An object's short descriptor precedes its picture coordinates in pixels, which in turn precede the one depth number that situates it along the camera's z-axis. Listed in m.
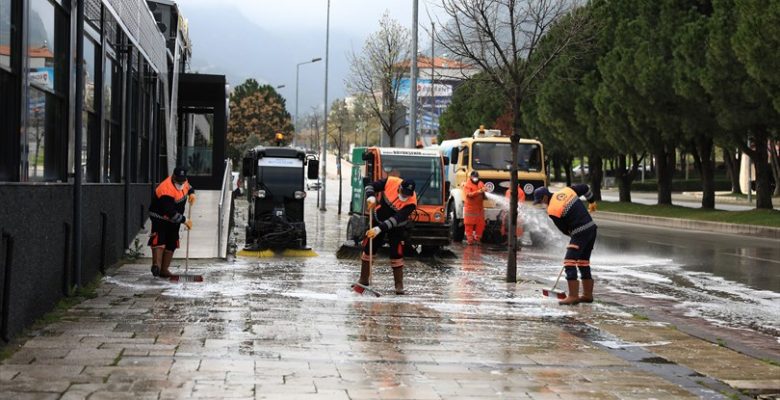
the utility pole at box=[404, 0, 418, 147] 32.97
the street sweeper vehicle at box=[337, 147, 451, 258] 21.41
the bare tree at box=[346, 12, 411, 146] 47.81
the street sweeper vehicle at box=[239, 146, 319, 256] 20.67
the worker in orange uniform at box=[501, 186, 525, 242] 25.75
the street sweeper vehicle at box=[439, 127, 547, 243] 26.95
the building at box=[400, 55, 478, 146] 94.14
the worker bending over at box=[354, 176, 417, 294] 14.08
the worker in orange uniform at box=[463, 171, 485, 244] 24.73
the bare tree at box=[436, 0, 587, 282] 16.73
